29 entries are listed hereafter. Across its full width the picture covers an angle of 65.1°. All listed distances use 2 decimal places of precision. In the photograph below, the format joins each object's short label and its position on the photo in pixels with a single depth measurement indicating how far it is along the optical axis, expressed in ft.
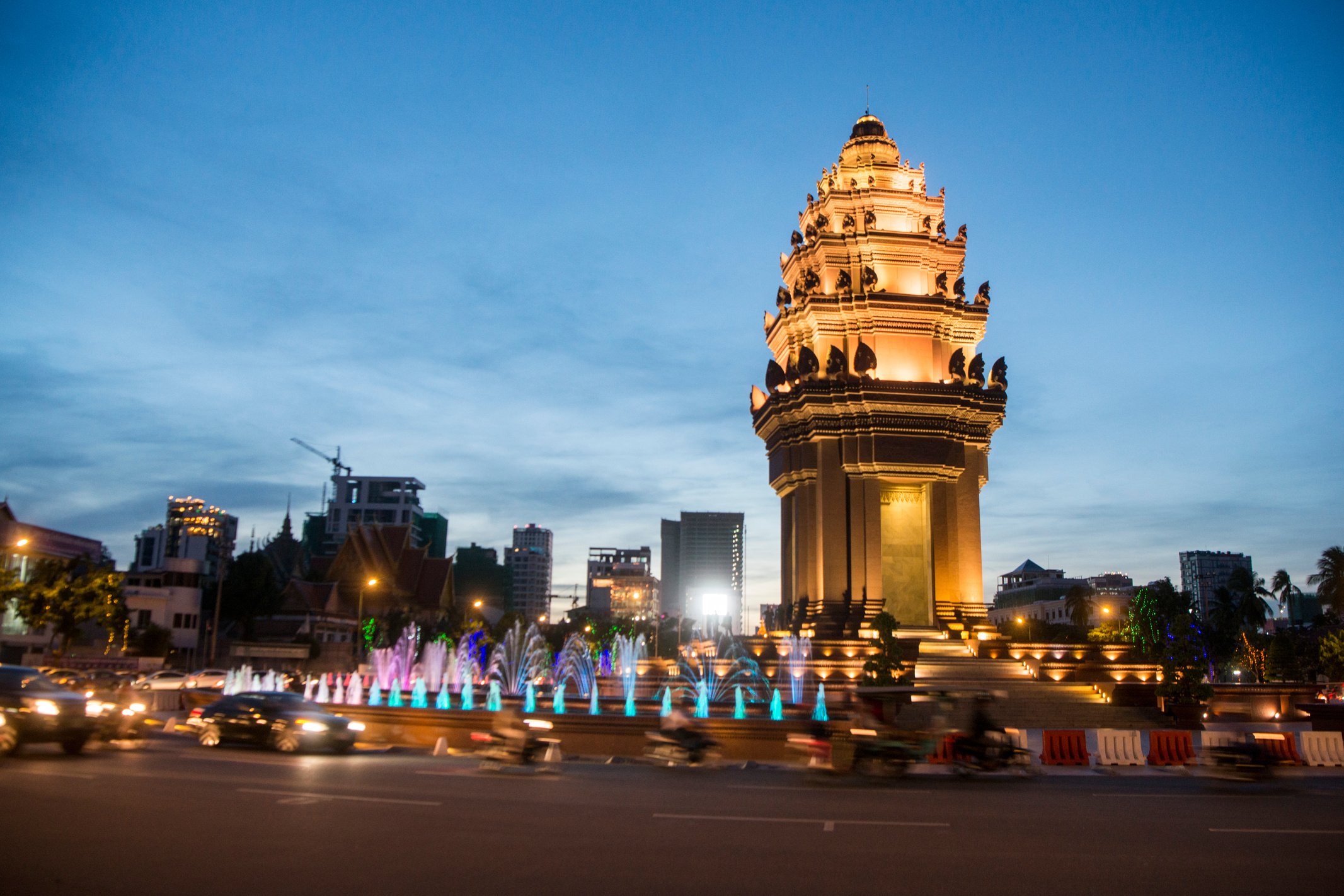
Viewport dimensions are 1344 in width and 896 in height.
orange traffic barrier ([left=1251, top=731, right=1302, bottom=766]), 58.49
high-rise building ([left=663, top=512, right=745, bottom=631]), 302.45
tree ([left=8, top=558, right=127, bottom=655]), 148.77
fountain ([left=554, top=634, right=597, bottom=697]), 141.49
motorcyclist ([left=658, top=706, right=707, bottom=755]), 60.90
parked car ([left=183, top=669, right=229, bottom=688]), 146.51
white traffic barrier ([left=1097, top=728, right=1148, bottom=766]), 70.49
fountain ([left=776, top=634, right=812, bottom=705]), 111.15
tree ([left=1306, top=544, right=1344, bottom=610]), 262.53
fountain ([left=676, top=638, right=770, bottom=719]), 113.80
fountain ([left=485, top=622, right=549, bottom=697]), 222.07
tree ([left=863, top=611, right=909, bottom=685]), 99.09
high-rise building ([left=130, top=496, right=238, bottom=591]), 478.96
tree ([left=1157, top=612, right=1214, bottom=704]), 97.40
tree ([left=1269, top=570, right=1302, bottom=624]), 324.80
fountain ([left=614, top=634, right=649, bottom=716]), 113.90
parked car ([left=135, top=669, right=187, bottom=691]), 136.98
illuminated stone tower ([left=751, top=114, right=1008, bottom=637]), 125.82
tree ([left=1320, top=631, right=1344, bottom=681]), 153.07
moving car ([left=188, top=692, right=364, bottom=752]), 65.72
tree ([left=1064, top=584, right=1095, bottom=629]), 345.72
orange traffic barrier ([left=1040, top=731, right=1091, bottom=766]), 69.67
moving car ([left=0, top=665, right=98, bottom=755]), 54.29
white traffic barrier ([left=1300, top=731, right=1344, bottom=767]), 69.62
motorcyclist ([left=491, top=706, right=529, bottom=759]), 58.29
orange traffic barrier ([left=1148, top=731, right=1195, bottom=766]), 69.77
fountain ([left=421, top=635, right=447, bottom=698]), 209.56
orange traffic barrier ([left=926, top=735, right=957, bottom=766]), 66.23
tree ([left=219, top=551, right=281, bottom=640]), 236.22
